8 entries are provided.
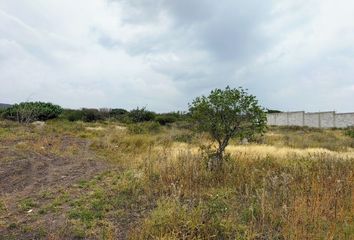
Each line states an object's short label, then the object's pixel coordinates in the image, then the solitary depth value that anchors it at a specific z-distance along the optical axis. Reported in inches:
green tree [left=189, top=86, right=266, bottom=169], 310.7
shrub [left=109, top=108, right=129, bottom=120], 1390.3
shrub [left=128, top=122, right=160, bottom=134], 751.7
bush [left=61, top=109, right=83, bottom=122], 1228.5
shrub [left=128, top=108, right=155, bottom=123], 1266.0
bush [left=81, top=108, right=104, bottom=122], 1283.2
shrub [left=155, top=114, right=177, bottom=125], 1258.5
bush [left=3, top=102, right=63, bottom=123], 995.3
